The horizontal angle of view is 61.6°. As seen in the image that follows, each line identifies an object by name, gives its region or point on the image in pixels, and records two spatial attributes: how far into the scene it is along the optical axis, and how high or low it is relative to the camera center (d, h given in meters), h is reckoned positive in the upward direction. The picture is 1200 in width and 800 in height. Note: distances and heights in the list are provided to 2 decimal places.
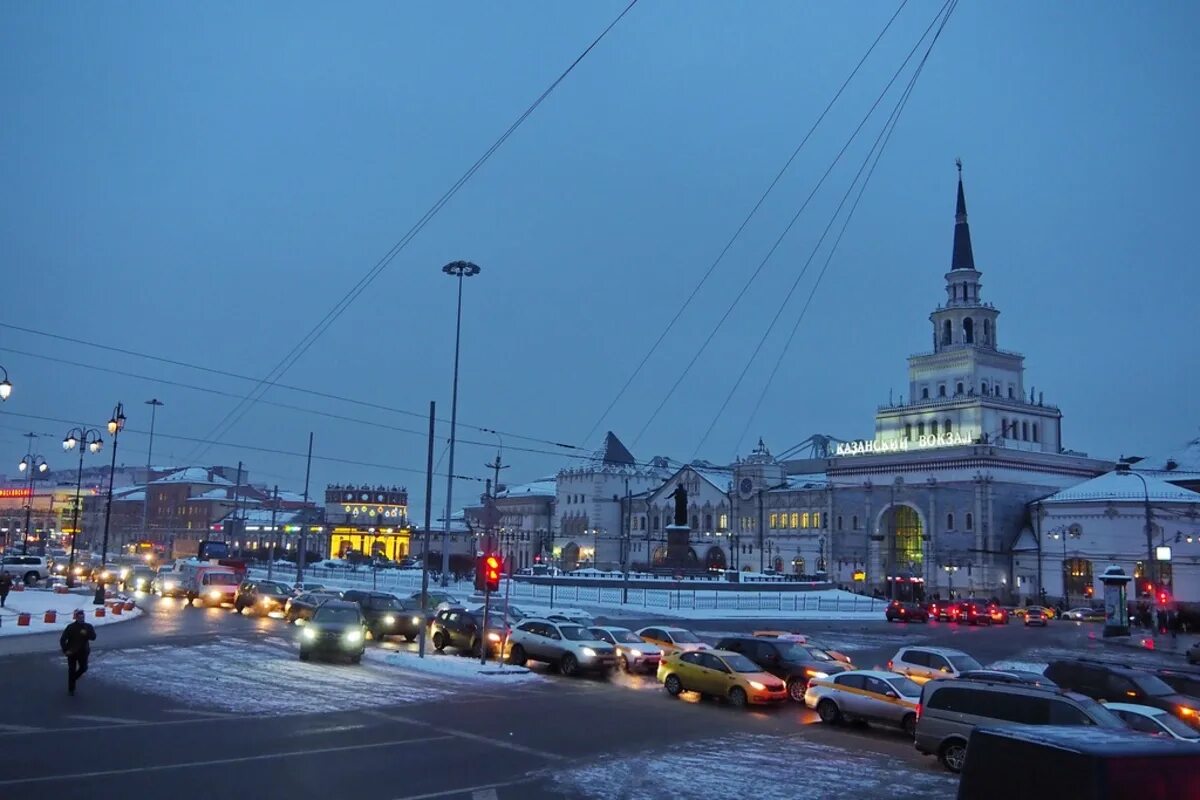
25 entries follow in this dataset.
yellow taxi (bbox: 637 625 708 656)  30.58 -2.75
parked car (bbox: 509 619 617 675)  26.98 -2.75
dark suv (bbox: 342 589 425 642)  35.84 -2.74
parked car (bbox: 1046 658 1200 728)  20.88 -2.62
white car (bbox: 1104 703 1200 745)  17.19 -2.69
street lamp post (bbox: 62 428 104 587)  40.72 +3.72
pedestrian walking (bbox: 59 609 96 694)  18.52 -2.13
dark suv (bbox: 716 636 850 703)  23.95 -2.61
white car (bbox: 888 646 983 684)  24.39 -2.59
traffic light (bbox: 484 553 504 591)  25.34 -0.70
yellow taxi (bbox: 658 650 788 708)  22.05 -2.84
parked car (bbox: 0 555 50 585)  59.75 -2.19
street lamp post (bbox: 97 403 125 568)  43.80 +4.84
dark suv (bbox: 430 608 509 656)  30.92 -2.73
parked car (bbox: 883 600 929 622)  57.88 -3.24
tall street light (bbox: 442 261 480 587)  31.12 +8.48
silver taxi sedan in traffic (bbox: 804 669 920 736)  19.11 -2.76
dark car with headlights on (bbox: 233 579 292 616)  46.34 -2.84
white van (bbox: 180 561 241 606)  50.38 -2.54
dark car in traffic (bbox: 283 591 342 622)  40.56 -2.74
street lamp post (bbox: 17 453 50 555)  51.12 +3.79
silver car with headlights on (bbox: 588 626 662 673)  28.73 -2.97
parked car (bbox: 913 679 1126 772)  14.84 -2.25
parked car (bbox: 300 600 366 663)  25.98 -2.48
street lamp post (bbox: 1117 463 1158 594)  51.71 +2.67
